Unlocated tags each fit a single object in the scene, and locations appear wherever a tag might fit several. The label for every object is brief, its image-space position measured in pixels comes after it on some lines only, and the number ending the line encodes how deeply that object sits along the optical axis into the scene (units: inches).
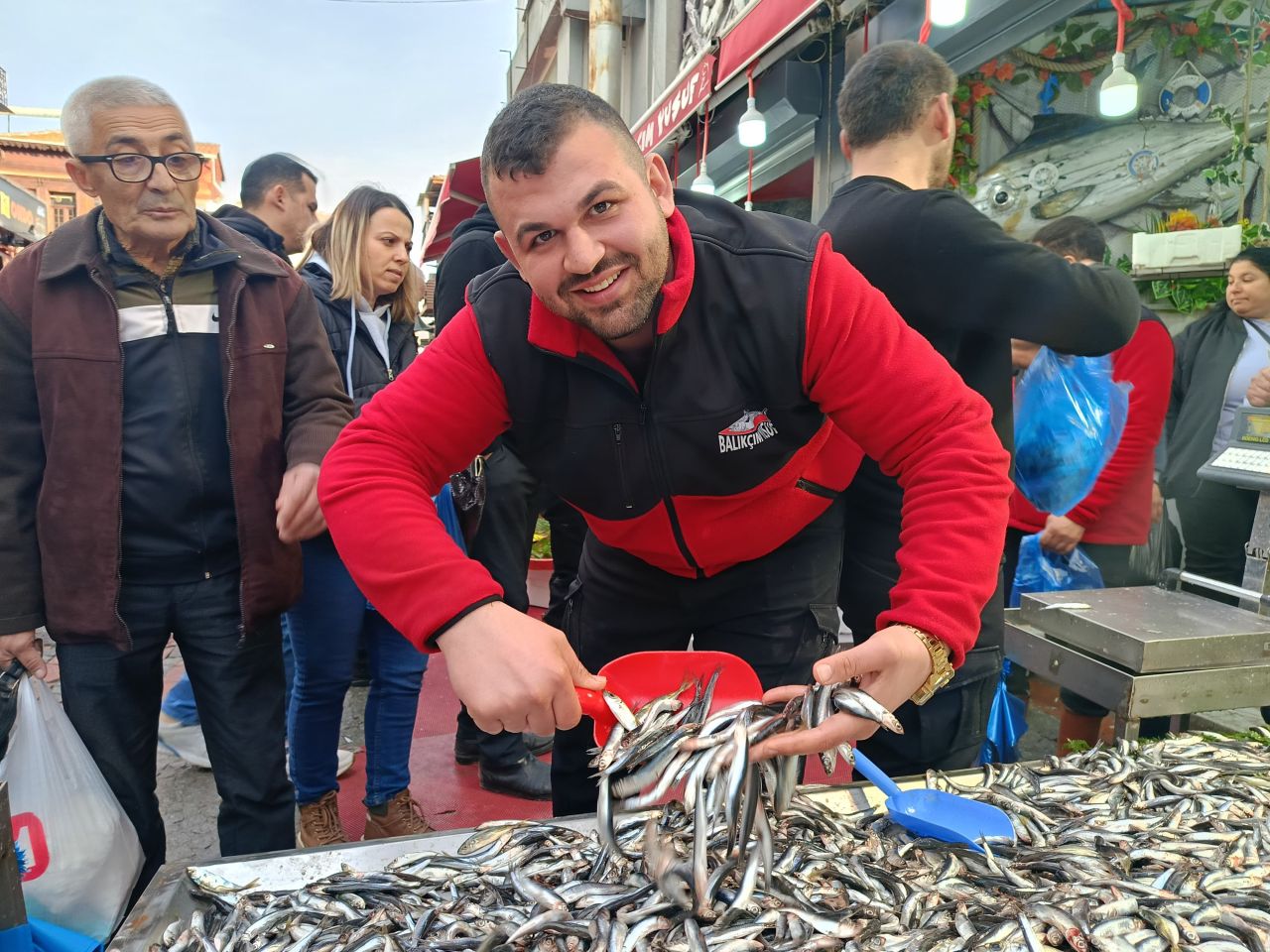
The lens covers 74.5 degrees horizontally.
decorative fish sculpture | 233.1
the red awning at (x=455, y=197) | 266.8
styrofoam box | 212.5
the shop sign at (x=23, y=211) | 995.7
